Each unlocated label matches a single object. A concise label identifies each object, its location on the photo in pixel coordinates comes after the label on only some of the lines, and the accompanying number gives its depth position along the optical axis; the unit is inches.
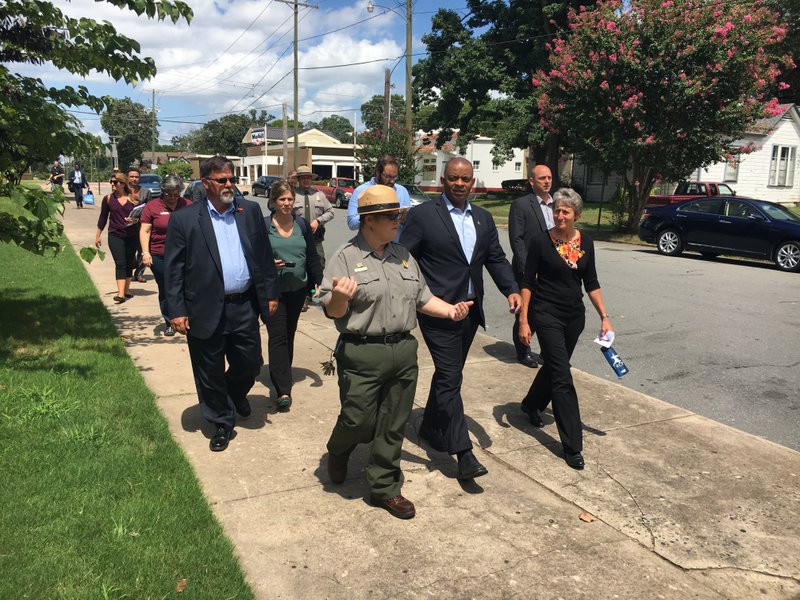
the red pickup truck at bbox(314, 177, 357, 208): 1439.5
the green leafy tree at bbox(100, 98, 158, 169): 4165.8
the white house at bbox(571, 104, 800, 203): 1225.4
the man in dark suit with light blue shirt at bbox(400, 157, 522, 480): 161.2
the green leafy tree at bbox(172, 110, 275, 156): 4163.4
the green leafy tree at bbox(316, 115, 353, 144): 6683.1
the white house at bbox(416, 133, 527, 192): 1955.3
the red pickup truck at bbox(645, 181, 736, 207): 889.5
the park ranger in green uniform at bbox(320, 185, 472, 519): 136.1
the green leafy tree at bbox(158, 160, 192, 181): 2714.1
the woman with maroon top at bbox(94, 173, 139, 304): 360.5
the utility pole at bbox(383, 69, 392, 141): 1402.6
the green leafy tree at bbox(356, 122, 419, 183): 1203.2
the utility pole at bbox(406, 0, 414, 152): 1123.9
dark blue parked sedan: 559.5
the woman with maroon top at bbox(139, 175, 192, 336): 296.2
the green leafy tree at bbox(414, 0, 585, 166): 1211.2
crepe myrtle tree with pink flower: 667.4
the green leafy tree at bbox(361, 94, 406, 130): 4035.4
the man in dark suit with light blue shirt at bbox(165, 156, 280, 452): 169.9
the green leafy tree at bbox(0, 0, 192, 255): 223.6
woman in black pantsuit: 173.2
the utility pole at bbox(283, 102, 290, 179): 1955.0
